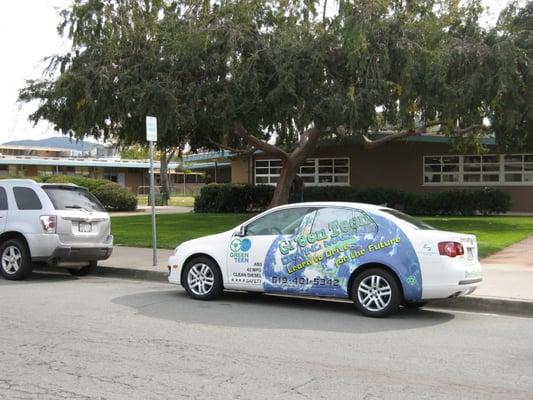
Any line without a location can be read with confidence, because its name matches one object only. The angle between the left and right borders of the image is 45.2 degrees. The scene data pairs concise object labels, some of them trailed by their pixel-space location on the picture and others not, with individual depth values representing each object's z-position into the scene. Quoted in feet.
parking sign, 39.99
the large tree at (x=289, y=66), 52.37
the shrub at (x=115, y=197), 102.99
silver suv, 36.73
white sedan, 26.58
